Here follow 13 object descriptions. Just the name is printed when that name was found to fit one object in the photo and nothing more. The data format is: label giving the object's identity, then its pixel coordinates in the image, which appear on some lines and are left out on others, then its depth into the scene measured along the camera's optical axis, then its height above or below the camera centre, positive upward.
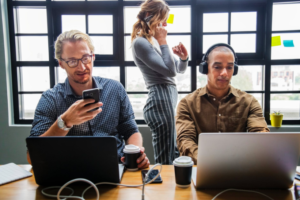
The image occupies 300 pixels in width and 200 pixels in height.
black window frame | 2.40 +0.55
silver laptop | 0.69 -0.27
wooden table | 0.74 -0.40
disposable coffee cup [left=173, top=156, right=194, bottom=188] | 0.78 -0.34
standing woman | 1.66 +0.01
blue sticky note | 2.38 +0.38
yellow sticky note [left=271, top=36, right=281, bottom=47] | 2.38 +0.40
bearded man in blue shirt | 1.25 -0.12
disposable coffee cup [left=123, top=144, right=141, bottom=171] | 0.96 -0.35
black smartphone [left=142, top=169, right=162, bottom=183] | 0.85 -0.40
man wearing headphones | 1.39 -0.18
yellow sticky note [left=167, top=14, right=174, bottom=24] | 2.42 +0.67
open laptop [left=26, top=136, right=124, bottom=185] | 0.73 -0.27
